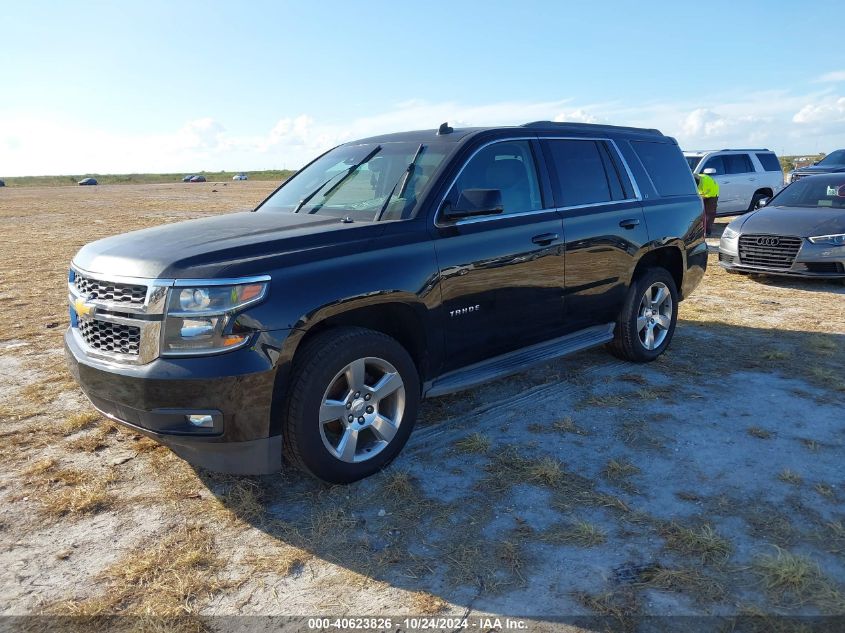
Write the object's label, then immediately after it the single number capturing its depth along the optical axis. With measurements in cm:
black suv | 310
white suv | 1572
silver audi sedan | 880
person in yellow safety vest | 1266
